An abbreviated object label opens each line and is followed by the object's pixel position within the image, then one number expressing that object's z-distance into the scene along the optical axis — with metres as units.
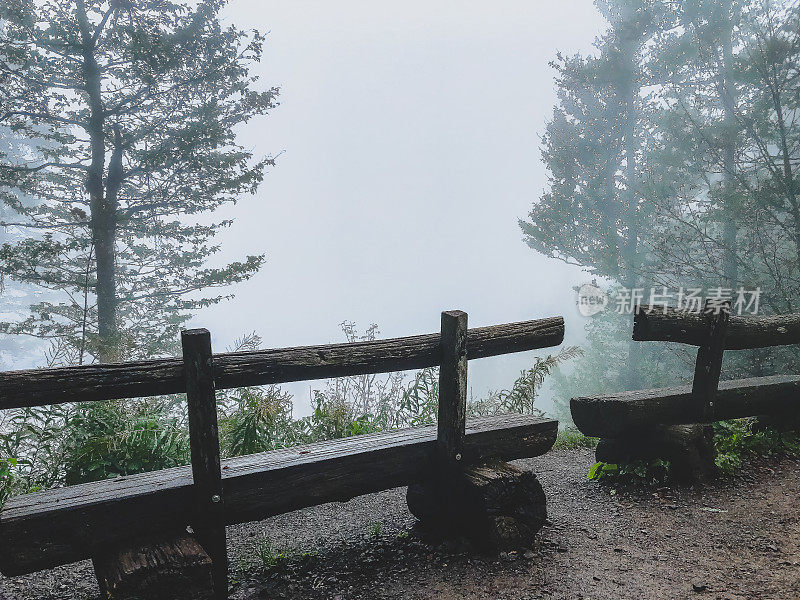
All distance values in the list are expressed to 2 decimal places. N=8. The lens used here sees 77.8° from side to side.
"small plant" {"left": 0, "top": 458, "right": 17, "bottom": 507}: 4.63
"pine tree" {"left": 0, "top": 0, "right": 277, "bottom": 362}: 10.65
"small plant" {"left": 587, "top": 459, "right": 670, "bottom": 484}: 5.28
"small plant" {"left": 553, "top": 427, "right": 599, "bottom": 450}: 7.37
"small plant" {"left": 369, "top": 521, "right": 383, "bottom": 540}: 4.33
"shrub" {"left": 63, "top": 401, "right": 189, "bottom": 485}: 5.07
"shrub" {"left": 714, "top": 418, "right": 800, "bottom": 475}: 5.75
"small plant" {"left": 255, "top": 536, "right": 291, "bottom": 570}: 3.86
